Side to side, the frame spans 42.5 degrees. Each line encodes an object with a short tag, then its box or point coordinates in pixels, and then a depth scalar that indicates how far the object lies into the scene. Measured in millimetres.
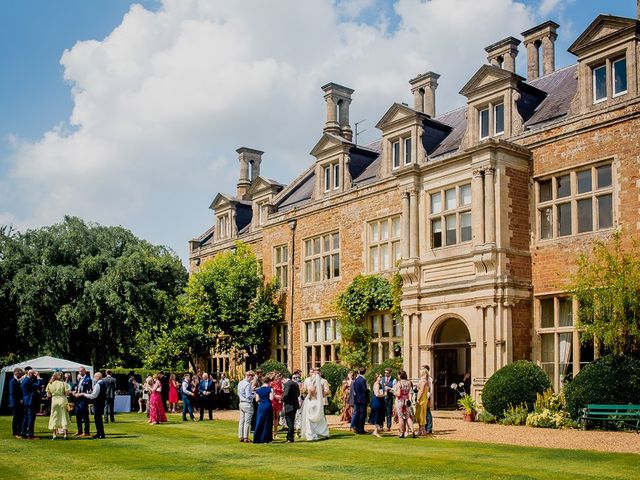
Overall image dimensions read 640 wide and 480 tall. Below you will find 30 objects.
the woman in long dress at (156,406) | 24672
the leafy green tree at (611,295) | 20453
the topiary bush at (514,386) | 21438
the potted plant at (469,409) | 22781
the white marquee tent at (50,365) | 27484
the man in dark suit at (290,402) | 19211
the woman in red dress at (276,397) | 21114
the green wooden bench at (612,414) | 18666
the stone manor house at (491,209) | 22859
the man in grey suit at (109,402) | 24775
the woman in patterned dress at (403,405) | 19406
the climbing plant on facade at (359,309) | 29533
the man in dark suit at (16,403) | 20016
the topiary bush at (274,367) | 32653
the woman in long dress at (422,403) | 19438
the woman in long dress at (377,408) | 20062
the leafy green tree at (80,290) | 32781
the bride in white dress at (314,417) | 19094
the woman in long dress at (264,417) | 18531
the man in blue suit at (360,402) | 20562
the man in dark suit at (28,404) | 19670
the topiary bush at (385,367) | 26397
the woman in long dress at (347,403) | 23359
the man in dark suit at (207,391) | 26047
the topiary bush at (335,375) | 29125
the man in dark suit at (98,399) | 19609
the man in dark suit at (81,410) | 20297
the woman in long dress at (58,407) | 19797
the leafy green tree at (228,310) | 35438
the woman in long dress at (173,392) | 31062
